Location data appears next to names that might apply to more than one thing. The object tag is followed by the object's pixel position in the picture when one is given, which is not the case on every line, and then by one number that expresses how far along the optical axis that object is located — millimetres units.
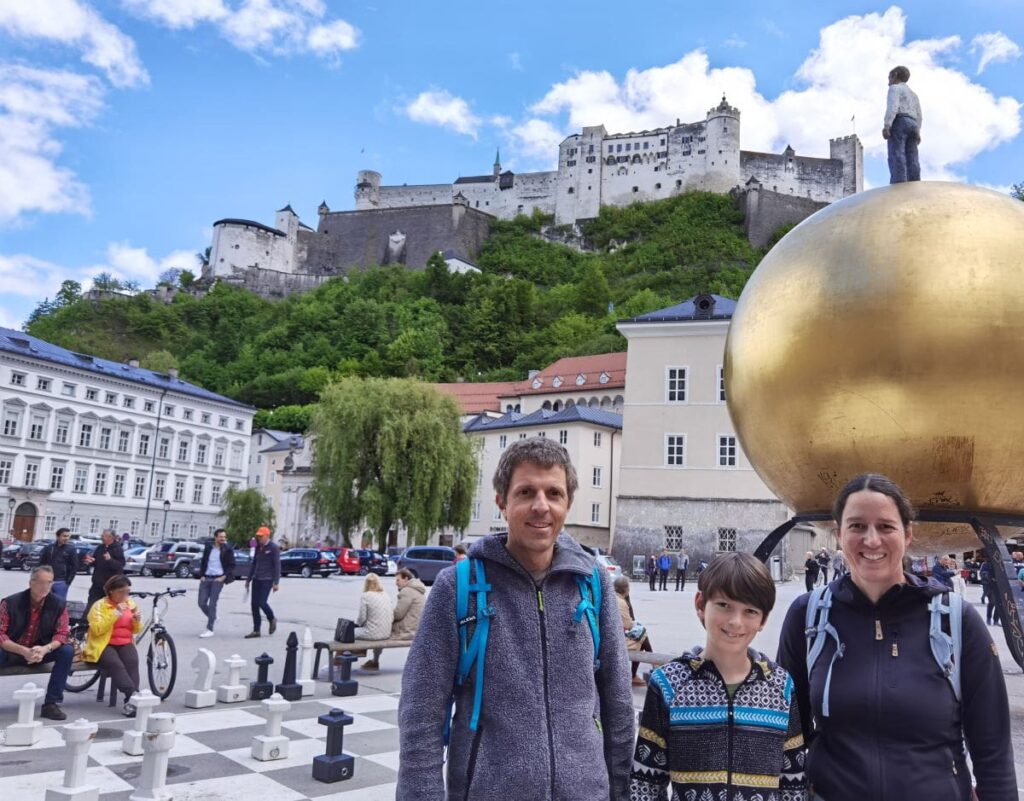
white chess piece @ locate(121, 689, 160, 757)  6027
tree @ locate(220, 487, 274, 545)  52062
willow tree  35562
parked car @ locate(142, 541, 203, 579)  31391
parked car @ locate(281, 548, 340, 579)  32906
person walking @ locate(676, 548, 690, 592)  29234
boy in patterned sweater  2334
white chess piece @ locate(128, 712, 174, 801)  4832
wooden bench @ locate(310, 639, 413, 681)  9250
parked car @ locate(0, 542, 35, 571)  31594
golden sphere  4434
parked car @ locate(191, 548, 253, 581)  29992
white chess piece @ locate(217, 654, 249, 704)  7914
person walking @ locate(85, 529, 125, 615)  11875
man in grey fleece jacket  2232
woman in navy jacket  2236
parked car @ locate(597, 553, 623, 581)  25148
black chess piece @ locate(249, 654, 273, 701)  8125
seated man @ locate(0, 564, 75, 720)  7094
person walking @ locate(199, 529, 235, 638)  12945
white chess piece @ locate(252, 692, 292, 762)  5938
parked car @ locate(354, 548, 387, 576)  34094
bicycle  7973
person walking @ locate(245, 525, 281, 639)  12430
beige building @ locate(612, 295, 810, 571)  32906
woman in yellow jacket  7609
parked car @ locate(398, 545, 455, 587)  26750
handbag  9695
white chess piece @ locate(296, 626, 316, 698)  8797
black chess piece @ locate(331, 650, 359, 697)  8594
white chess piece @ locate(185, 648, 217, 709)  7676
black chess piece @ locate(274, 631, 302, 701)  8133
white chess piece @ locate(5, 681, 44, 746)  6082
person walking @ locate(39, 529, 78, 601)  12035
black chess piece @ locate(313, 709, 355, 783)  5504
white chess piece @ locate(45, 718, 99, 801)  4531
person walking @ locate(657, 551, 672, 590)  28125
